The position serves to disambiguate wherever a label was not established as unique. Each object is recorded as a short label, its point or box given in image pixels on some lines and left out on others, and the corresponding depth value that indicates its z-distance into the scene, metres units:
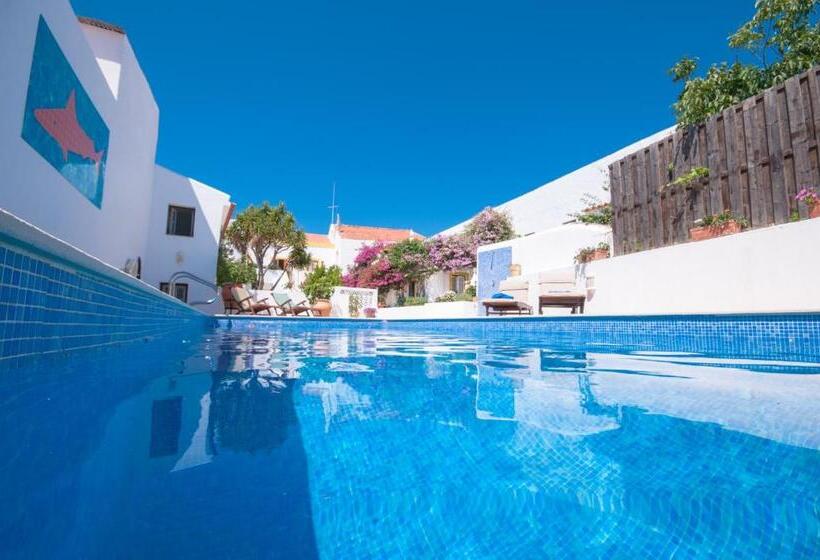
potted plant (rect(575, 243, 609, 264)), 10.43
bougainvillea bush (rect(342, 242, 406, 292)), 21.83
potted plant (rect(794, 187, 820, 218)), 5.79
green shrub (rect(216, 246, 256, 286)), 16.02
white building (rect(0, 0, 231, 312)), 4.96
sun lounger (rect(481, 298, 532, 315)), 10.59
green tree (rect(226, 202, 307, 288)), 17.86
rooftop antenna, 34.31
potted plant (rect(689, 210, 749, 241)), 7.02
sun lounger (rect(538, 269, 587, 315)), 10.02
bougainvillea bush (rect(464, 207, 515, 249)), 19.25
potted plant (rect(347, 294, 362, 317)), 16.94
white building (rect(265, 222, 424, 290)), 28.75
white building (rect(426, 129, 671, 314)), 12.95
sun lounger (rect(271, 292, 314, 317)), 14.21
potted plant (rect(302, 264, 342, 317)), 20.97
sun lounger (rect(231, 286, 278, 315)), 13.30
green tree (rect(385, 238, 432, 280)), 20.83
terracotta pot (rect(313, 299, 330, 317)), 15.21
